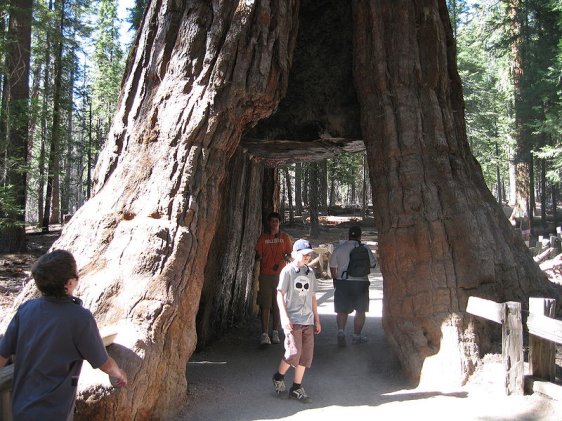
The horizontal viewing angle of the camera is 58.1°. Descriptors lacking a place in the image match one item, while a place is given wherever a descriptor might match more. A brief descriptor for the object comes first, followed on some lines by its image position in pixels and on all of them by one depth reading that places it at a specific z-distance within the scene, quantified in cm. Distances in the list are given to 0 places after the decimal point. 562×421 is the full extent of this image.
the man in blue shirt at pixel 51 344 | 289
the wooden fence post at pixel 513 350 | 526
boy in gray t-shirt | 550
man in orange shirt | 801
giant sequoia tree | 518
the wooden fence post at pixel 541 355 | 525
